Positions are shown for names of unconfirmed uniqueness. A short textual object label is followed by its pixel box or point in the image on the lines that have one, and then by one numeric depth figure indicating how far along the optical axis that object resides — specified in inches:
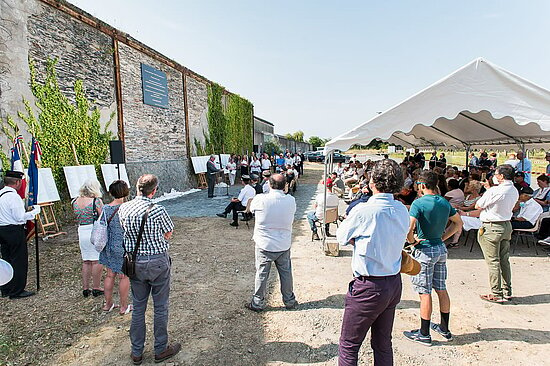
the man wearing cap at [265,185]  303.2
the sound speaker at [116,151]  319.3
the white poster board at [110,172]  356.1
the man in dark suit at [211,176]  468.6
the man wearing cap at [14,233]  144.9
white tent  175.2
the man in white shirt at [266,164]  597.6
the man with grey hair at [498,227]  135.0
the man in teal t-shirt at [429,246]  108.0
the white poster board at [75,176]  303.6
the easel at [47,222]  256.7
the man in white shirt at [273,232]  131.1
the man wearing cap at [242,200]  296.4
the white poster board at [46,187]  265.9
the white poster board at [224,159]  667.0
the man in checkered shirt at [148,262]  99.4
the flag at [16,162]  206.5
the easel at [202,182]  582.9
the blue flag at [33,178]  180.8
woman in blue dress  125.6
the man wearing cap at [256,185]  315.9
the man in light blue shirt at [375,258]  77.9
